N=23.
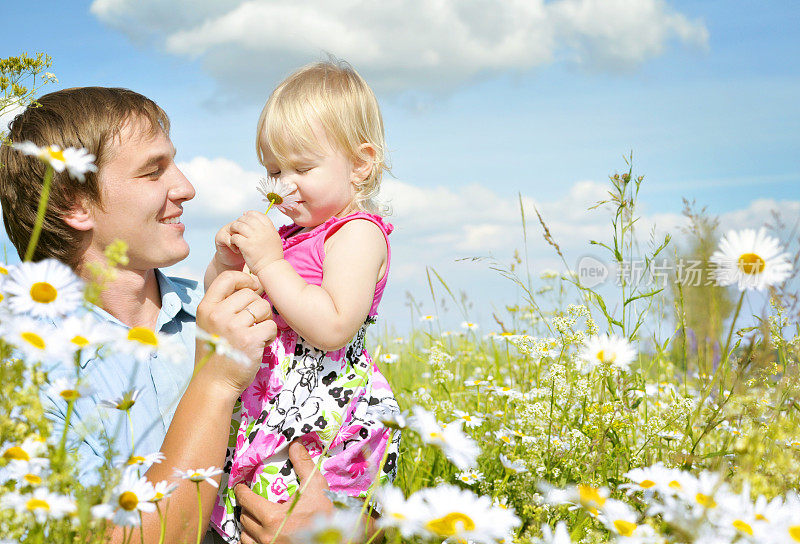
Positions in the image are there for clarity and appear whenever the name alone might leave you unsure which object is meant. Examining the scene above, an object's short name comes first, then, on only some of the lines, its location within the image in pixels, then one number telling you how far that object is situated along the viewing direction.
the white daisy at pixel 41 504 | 0.62
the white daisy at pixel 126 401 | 0.68
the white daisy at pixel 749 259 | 0.70
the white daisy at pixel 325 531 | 0.50
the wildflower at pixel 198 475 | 0.70
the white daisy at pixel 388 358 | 1.35
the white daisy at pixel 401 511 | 0.61
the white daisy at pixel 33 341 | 0.61
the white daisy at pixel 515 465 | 0.90
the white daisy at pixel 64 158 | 0.65
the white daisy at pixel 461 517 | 0.61
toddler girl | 0.89
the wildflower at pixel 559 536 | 0.67
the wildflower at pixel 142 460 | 0.71
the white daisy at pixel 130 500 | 0.66
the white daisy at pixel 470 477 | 0.99
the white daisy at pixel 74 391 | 0.63
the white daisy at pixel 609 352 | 0.85
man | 0.87
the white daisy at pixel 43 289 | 0.64
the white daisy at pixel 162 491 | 0.68
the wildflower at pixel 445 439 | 0.66
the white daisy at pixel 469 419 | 1.04
